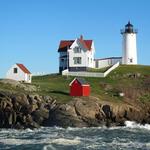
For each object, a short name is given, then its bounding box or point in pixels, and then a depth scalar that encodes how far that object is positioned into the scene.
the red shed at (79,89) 66.00
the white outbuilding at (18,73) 76.81
